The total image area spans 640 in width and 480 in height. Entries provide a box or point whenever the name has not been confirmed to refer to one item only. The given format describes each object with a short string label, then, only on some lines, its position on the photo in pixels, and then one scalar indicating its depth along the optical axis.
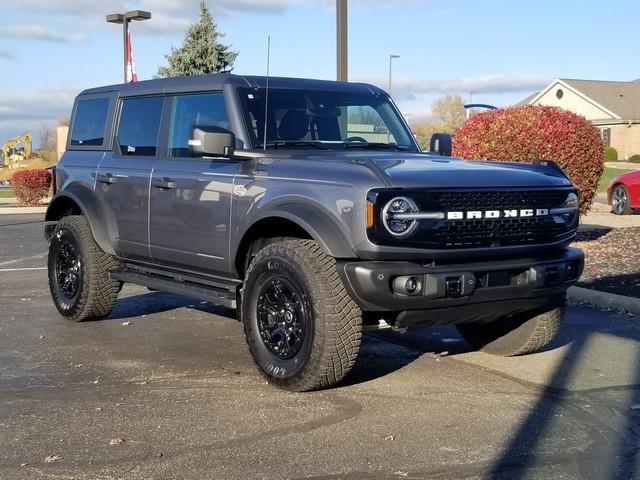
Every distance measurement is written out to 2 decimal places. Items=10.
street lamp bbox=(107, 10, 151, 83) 24.42
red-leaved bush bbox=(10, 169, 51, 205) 25.88
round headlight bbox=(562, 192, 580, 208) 5.55
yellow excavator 56.28
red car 17.61
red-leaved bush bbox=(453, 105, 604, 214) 11.52
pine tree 34.12
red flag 24.08
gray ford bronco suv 4.86
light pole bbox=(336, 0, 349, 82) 12.08
